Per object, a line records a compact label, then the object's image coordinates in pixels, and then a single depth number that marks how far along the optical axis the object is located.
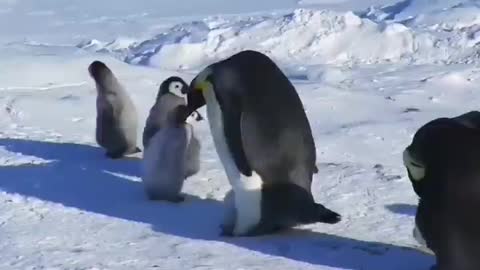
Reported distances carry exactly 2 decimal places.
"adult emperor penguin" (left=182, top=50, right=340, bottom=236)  7.95
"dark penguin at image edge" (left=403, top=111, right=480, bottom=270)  6.05
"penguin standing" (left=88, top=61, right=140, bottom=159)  11.87
